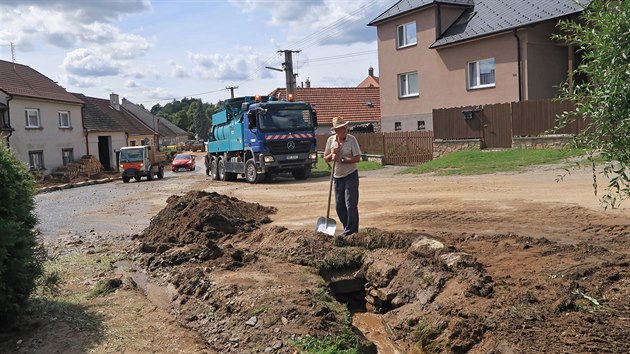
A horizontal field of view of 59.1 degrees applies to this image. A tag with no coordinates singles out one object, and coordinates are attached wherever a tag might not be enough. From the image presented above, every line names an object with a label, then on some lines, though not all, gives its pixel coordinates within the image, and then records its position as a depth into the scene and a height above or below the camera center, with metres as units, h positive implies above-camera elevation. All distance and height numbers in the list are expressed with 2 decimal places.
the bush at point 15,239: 5.17 -0.81
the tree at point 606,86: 3.84 +0.27
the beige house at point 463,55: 23.67 +3.49
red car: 42.56 -1.38
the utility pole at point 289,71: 31.89 +3.96
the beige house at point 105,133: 41.19 +1.26
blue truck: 21.25 +0.08
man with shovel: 8.40 -0.47
